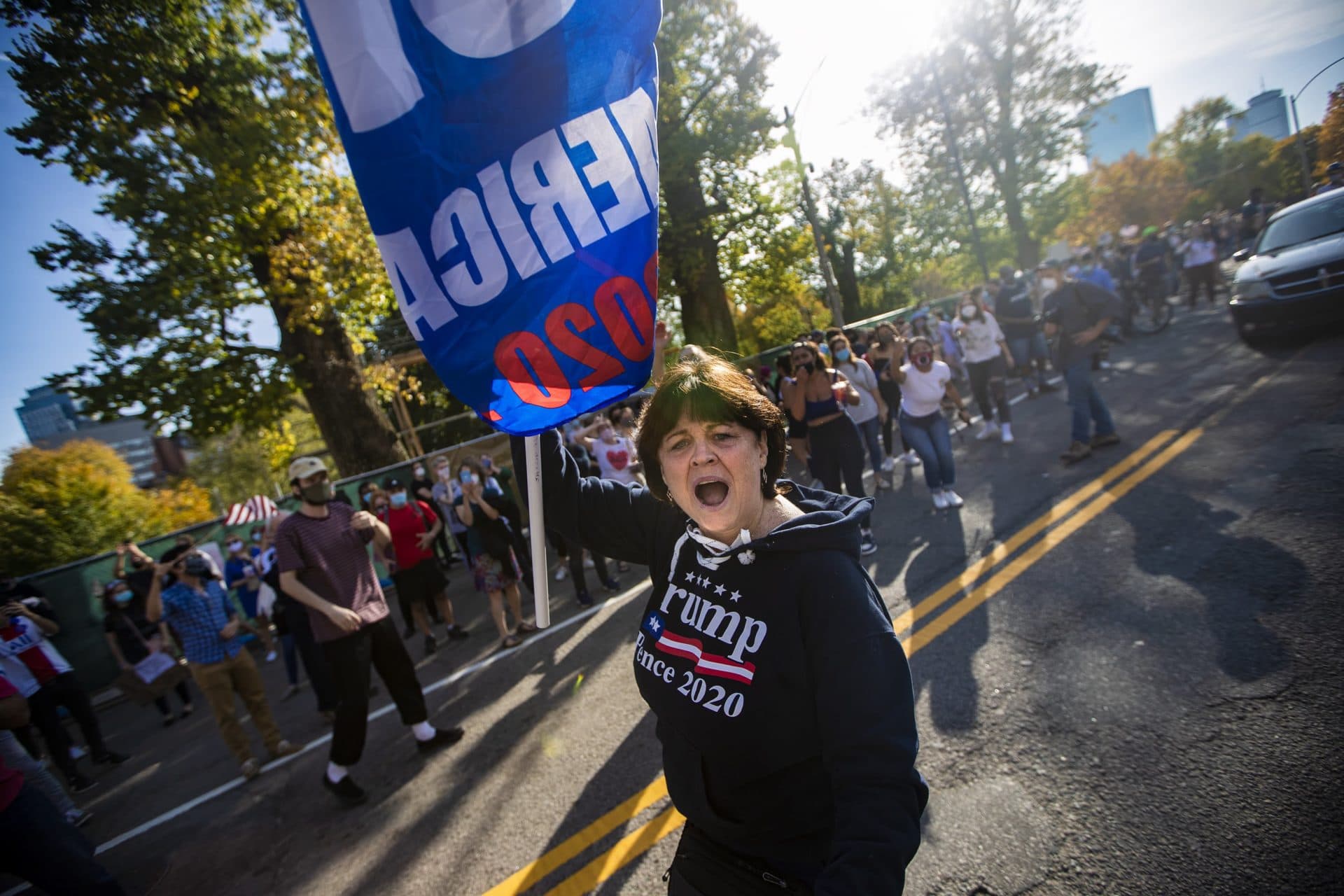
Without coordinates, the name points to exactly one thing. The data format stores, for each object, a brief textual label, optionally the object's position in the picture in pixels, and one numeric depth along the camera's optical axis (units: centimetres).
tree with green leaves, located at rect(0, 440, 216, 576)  2480
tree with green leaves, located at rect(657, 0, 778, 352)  1770
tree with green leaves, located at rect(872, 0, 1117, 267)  1603
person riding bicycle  1221
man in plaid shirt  476
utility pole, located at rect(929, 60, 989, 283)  2275
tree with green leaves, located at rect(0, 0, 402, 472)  1174
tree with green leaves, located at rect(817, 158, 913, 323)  2892
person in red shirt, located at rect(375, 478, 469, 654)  650
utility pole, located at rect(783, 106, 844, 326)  1680
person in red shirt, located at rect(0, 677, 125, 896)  266
